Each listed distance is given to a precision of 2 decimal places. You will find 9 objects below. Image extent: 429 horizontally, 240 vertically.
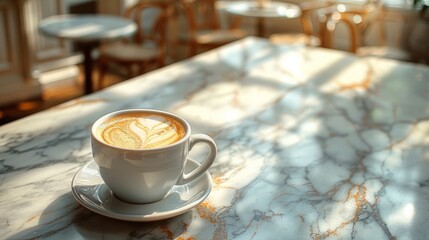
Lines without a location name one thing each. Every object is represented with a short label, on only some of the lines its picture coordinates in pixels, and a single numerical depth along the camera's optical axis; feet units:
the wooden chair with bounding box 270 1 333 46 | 12.20
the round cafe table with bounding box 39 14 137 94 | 10.00
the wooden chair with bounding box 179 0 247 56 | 13.02
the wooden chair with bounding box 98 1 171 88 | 11.39
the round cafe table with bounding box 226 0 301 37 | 13.05
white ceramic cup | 2.51
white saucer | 2.57
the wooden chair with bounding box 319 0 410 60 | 9.47
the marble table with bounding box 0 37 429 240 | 2.61
